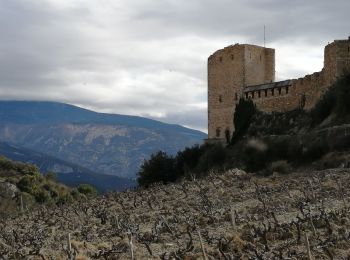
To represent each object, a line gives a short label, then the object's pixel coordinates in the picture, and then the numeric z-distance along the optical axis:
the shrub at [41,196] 60.55
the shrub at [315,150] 33.78
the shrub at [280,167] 33.34
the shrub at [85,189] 68.41
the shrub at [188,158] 48.19
